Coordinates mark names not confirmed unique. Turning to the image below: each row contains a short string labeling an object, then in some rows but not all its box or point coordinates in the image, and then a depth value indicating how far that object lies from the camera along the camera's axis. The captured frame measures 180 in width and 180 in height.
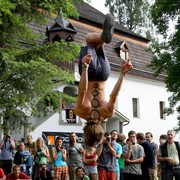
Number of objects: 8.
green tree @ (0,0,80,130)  14.18
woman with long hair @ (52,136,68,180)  11.96
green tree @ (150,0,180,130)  21.67
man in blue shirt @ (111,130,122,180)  10.54
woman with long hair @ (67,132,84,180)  11.95
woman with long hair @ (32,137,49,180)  11.97
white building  29.20
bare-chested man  5.76
